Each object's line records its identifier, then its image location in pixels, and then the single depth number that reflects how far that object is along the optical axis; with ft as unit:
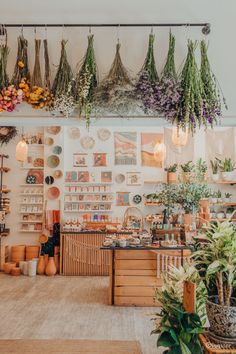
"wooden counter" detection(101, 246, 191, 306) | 17.61
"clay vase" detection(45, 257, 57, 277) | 24.43
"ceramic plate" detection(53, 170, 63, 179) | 26.78
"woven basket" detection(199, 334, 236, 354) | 5.82
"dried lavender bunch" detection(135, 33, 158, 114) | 10.91
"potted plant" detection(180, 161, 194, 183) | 25.80
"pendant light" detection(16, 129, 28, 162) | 22.00
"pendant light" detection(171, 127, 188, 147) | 16.17
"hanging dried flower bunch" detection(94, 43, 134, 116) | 11.09
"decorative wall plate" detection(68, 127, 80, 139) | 27.50
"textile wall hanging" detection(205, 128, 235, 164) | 26.63
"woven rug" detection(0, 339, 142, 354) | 9.44
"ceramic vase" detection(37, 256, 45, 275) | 24.89
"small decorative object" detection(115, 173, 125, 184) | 27.30
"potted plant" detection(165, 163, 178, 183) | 26.17
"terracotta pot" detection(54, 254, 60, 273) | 25.42
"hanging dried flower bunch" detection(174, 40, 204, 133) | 10.55
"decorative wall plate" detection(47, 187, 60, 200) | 26.81
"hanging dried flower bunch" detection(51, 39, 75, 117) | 11.17
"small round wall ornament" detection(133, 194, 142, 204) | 27.20
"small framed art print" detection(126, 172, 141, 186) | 27.30
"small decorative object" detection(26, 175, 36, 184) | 27.14
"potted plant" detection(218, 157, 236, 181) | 25.82
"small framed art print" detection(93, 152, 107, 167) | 27.35
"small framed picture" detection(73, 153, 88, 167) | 27.35
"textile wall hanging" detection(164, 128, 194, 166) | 27.04
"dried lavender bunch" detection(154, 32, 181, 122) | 10.68
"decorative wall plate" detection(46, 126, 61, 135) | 26.94
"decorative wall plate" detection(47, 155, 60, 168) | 26.81
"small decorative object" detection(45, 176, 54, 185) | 26.78
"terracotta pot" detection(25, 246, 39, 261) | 26.32
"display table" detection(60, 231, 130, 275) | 25.04
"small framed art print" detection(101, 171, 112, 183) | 27.20
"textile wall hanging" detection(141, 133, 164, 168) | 27.40
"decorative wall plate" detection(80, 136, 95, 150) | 27.48
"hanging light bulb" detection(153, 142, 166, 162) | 20.72
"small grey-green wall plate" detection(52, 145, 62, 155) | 26.89
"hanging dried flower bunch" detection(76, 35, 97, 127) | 11.08
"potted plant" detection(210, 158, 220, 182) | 26.21
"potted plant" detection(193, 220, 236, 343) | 6.09
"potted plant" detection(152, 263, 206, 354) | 6.12
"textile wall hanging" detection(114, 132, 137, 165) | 27.40
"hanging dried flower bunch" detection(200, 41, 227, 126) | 10.73
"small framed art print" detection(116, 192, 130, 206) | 27.20
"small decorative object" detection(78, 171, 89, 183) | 27.14
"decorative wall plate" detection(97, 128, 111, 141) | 27.50
